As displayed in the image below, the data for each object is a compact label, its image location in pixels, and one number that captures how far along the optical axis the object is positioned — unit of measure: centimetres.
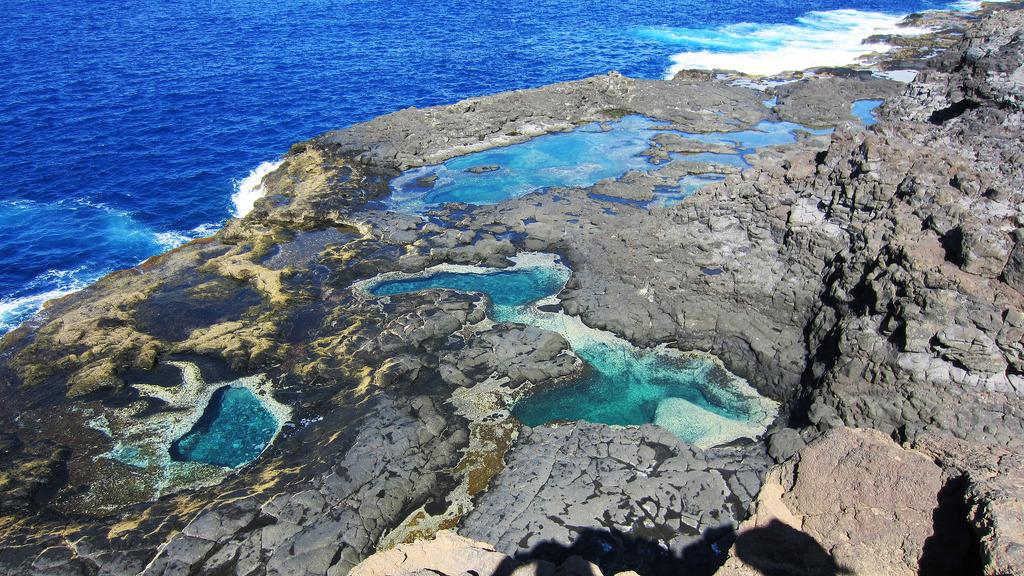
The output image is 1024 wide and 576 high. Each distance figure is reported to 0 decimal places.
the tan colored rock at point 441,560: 1346
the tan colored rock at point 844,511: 1488
